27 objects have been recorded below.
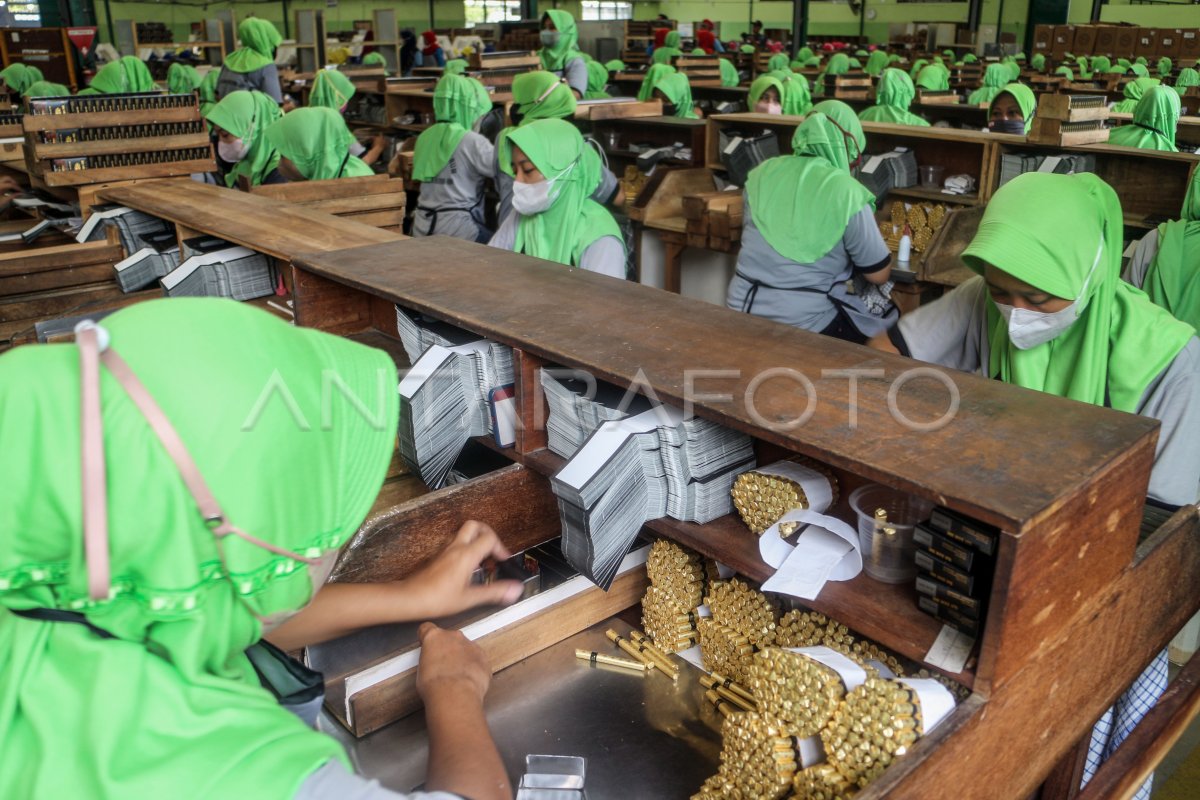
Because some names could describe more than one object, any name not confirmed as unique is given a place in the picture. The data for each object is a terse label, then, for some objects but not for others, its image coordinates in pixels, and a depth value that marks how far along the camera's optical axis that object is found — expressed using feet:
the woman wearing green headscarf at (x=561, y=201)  12.59
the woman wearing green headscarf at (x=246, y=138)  17.69
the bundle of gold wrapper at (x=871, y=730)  4.39
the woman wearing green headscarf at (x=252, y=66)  29.63
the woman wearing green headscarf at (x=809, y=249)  12.39
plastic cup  5.20
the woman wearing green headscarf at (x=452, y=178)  18.90
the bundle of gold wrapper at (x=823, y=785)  4.59
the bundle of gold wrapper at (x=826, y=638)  5.32
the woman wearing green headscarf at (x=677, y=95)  30.25
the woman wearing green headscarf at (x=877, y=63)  50.39
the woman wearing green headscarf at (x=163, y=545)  2.97
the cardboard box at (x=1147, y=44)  50.34
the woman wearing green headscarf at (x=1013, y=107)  21.94
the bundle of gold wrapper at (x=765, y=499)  5.51
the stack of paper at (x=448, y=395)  6.74
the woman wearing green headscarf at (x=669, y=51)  44.73
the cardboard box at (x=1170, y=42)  49.26
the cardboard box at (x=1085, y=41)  53.21
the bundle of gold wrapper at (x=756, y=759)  4.80
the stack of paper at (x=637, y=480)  5.47
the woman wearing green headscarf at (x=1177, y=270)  11.28
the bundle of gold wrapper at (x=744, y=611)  5.83
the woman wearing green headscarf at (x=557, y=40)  35.47
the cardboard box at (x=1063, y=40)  54.13
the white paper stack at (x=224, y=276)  10.99
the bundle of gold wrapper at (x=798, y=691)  4.64
